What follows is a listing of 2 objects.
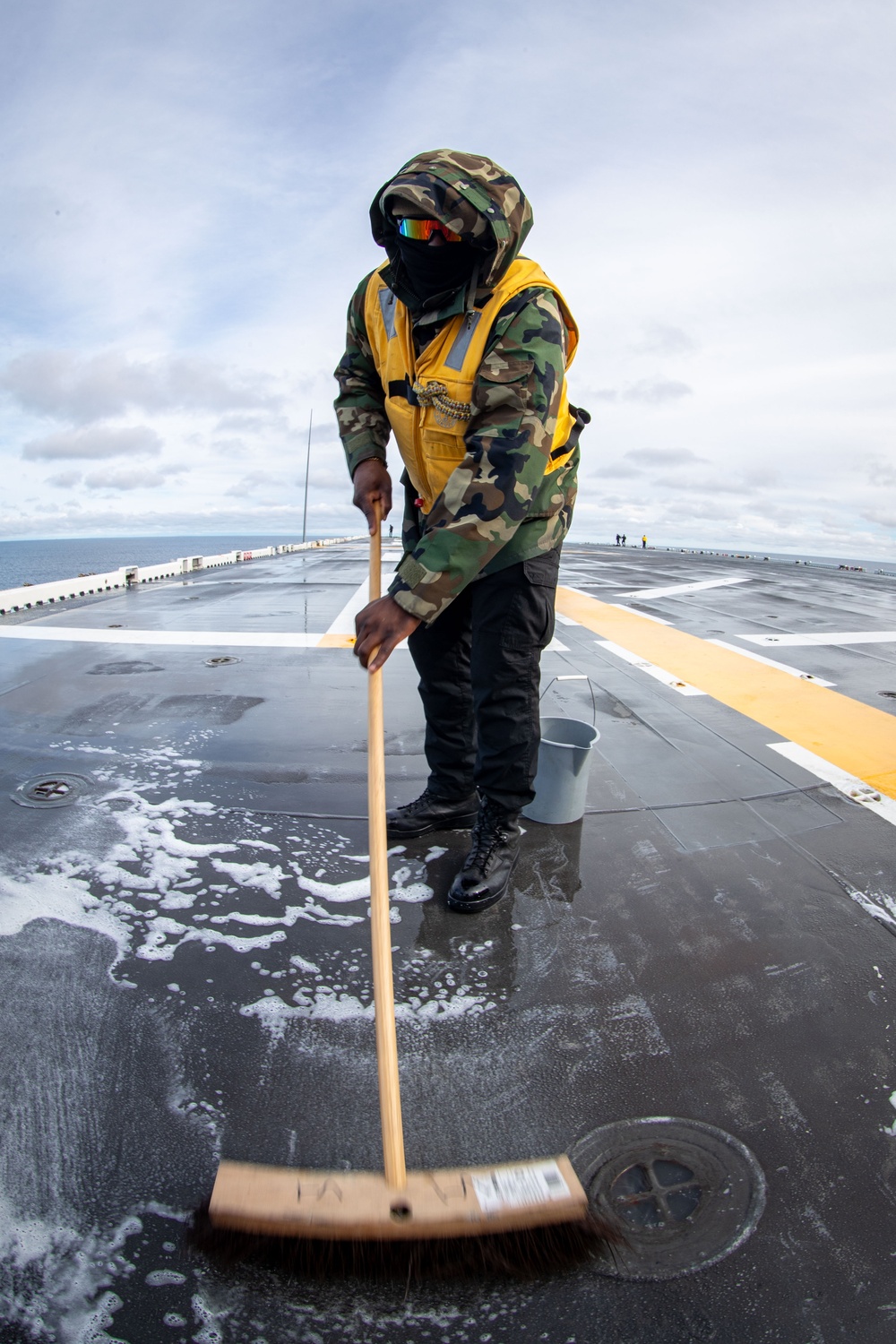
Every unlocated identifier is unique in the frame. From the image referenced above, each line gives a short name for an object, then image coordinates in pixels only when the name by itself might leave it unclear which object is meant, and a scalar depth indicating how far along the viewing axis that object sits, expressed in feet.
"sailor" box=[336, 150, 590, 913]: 5.96
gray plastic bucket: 8.29
